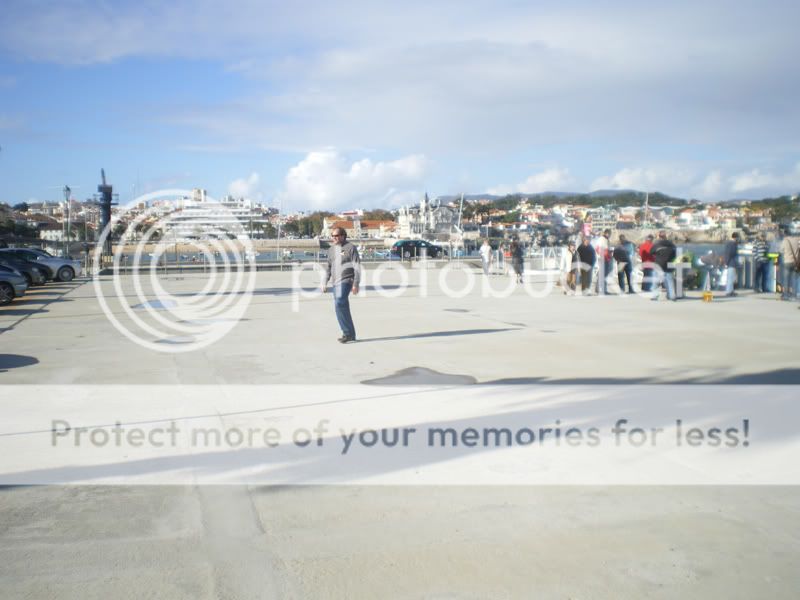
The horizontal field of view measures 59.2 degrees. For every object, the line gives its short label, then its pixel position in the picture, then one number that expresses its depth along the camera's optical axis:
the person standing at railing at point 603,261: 21.56
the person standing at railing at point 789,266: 18.03
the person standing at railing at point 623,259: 21.33
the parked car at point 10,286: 19.91
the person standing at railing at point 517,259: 26.61
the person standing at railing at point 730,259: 20.73
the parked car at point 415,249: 54.94
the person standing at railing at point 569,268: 21.30
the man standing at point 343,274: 11.84
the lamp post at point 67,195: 47.00
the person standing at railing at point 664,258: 19.25
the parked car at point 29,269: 26.62
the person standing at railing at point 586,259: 20.67
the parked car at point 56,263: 29.88
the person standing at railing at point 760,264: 21.94
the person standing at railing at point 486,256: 31.44
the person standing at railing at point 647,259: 20.42
